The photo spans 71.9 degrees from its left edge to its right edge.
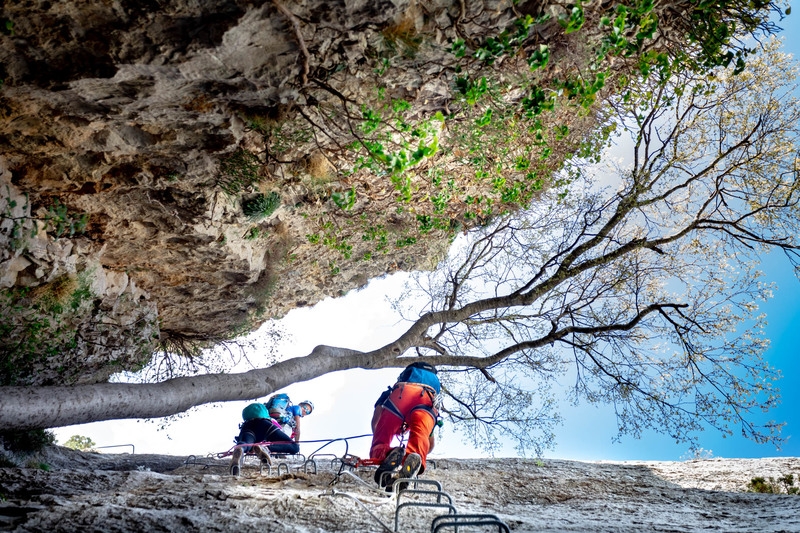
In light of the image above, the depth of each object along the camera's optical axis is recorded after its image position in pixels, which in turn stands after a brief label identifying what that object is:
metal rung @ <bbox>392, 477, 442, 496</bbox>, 4.78
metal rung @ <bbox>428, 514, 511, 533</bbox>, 3.30
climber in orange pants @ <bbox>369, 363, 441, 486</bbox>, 6.73
